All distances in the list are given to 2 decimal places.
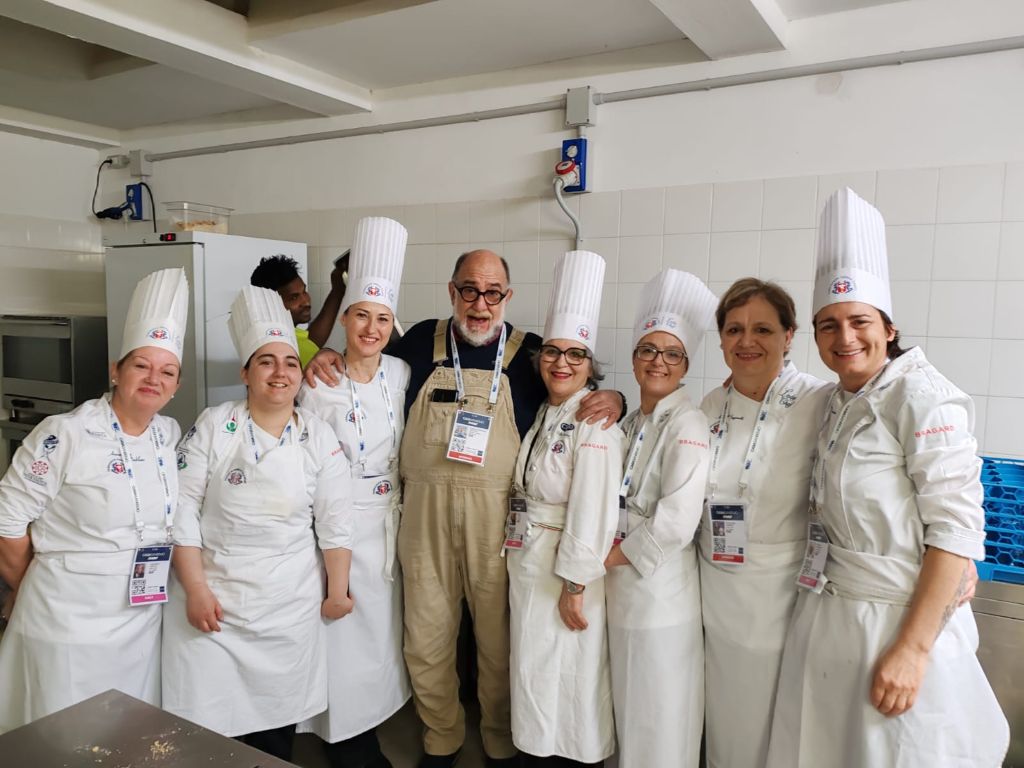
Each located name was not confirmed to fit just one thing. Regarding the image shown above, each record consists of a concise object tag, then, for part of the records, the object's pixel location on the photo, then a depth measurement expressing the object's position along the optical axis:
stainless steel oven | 3.68
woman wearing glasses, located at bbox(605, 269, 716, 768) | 1.86
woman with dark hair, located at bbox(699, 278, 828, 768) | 1.81
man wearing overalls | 2.15
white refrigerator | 3.11
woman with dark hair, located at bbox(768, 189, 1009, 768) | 1.50
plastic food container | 3.32
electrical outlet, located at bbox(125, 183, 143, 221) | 4.23
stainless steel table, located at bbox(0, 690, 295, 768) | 1.19
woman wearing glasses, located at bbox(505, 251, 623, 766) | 1.95
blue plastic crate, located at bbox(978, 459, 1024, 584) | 1.96
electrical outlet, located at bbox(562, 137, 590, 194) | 2.90
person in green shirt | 3.28
